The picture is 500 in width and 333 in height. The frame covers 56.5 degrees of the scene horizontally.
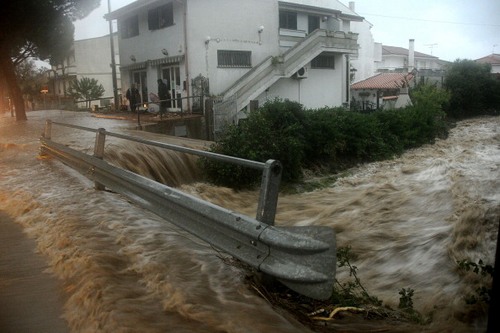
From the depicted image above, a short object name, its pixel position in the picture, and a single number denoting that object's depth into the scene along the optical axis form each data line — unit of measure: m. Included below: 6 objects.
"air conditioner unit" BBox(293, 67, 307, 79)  23.38
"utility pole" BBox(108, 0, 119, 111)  23.88
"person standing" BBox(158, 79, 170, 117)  21.53
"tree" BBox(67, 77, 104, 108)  29.75
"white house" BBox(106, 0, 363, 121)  20.44
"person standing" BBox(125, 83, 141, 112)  23.06
